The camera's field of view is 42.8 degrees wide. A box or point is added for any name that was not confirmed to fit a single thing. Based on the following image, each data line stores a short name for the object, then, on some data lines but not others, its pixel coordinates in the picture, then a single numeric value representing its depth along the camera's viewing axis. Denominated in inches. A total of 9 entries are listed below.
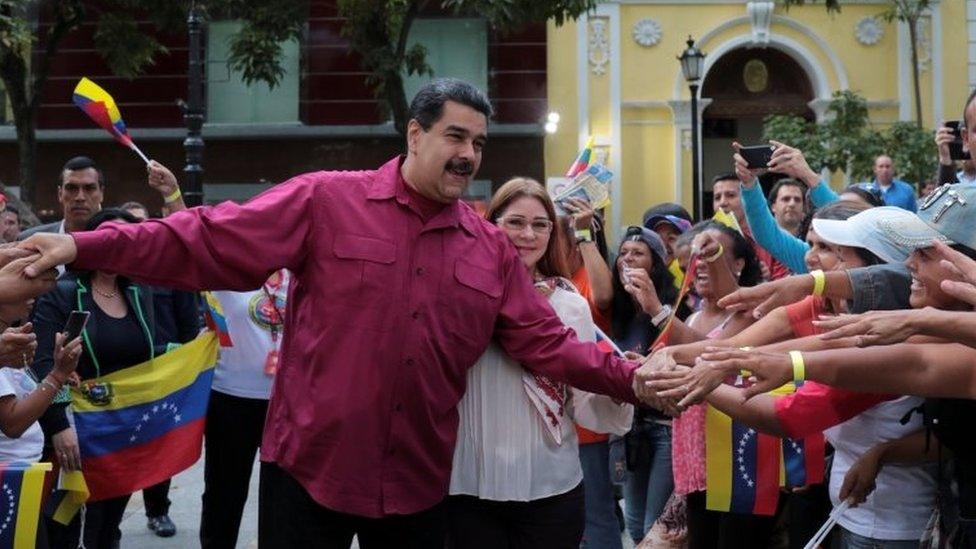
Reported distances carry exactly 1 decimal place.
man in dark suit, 290.7
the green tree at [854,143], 665.0
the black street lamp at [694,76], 668.1
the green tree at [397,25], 636.7
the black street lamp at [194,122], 539.8
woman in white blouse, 171.9
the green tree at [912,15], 778.2
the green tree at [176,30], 707.4
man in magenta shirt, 154.3
